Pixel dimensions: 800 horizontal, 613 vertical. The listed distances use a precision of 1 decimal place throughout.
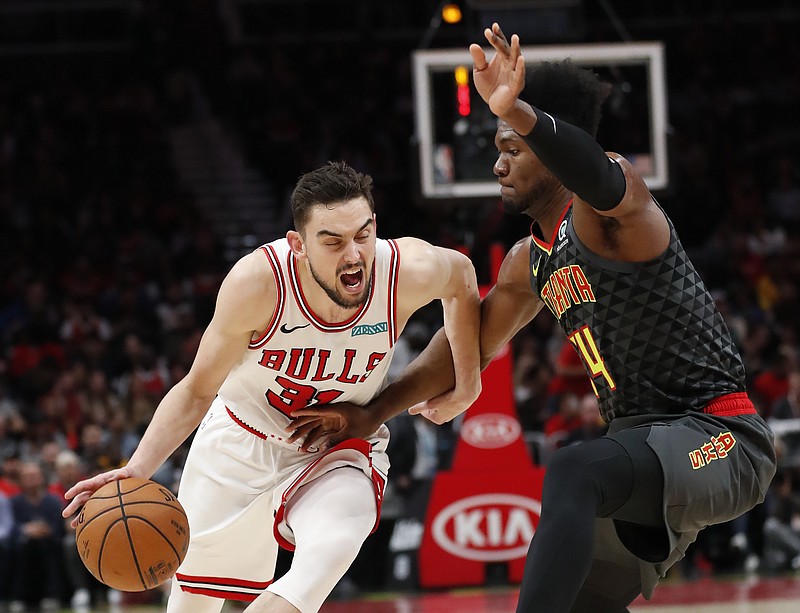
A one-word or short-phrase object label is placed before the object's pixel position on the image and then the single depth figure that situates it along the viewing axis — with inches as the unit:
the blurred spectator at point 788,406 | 412.5
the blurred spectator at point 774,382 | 434.0
